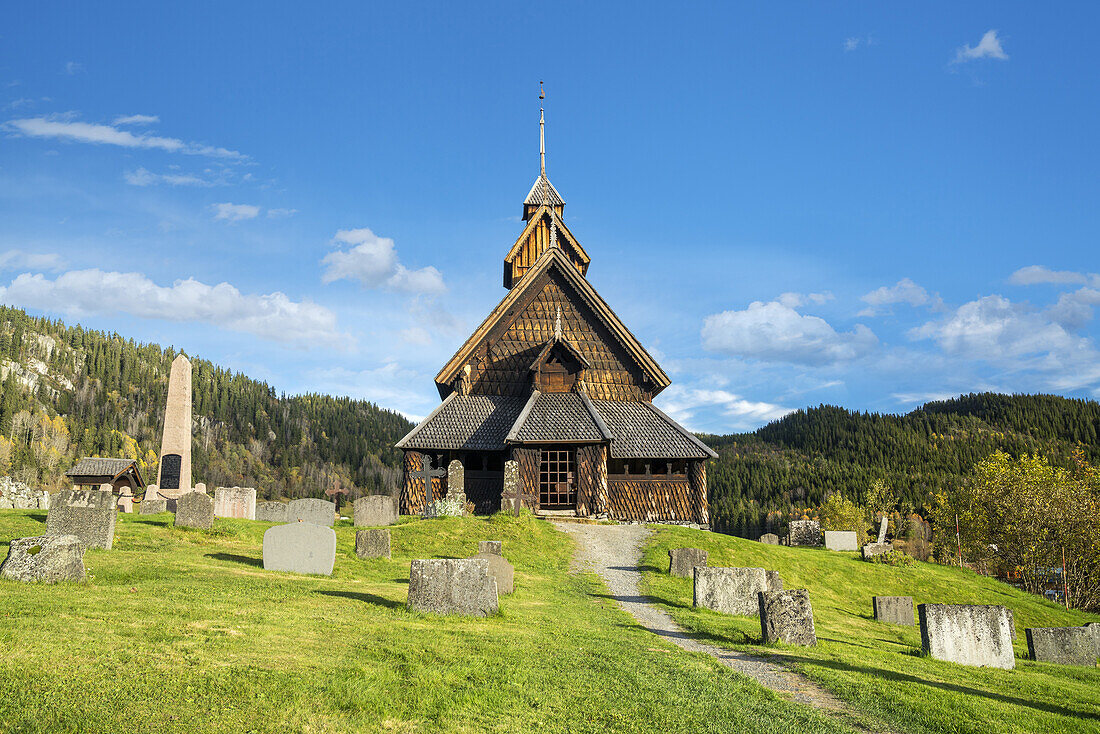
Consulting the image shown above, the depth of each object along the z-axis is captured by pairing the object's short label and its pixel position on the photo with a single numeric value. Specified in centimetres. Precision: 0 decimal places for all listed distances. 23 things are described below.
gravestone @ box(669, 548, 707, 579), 1994
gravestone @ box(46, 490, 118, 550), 1698
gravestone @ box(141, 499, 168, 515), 3045
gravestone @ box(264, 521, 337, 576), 1623
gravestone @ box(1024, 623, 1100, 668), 1642
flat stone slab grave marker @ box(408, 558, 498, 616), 1191
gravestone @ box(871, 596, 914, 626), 2044
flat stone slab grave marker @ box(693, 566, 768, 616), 1568
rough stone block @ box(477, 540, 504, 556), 1828
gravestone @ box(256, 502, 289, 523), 2886
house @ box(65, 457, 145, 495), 5047
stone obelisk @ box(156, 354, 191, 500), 3500
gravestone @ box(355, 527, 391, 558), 1925
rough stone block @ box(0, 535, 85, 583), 1200
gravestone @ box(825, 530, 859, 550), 3306
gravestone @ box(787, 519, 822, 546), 3444
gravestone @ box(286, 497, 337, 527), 2534
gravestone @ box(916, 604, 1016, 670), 1278
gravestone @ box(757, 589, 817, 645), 1208
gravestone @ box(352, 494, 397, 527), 2648
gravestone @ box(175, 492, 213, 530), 2236
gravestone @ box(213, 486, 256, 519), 2953
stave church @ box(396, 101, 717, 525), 3216
